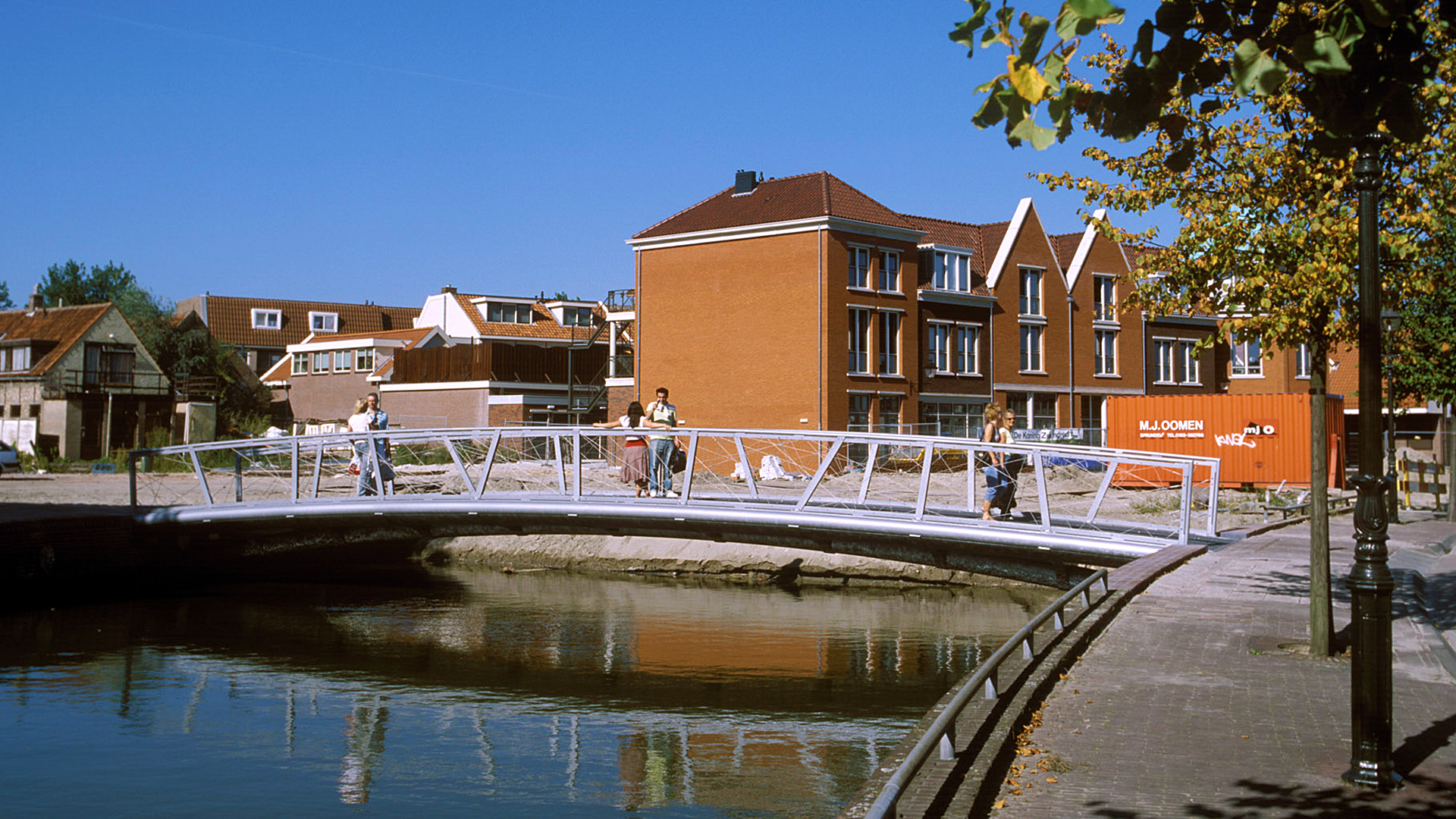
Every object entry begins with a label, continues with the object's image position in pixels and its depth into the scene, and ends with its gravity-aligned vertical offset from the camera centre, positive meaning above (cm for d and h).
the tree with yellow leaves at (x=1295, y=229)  925 +163
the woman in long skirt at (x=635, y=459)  1784 -37
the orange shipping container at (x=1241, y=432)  3434 +17
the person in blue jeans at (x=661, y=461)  1744 -40
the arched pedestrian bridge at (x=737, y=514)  1481 -113
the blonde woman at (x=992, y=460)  1602 -32
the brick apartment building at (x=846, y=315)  4269 +449
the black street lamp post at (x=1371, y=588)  600 -74
